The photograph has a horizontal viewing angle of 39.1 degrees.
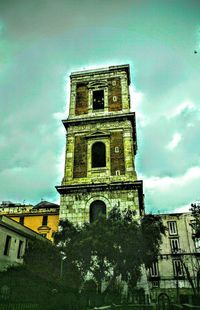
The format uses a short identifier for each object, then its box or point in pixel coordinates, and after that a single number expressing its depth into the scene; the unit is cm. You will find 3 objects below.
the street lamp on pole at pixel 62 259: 1698
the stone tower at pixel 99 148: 2369
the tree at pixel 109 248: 1536
